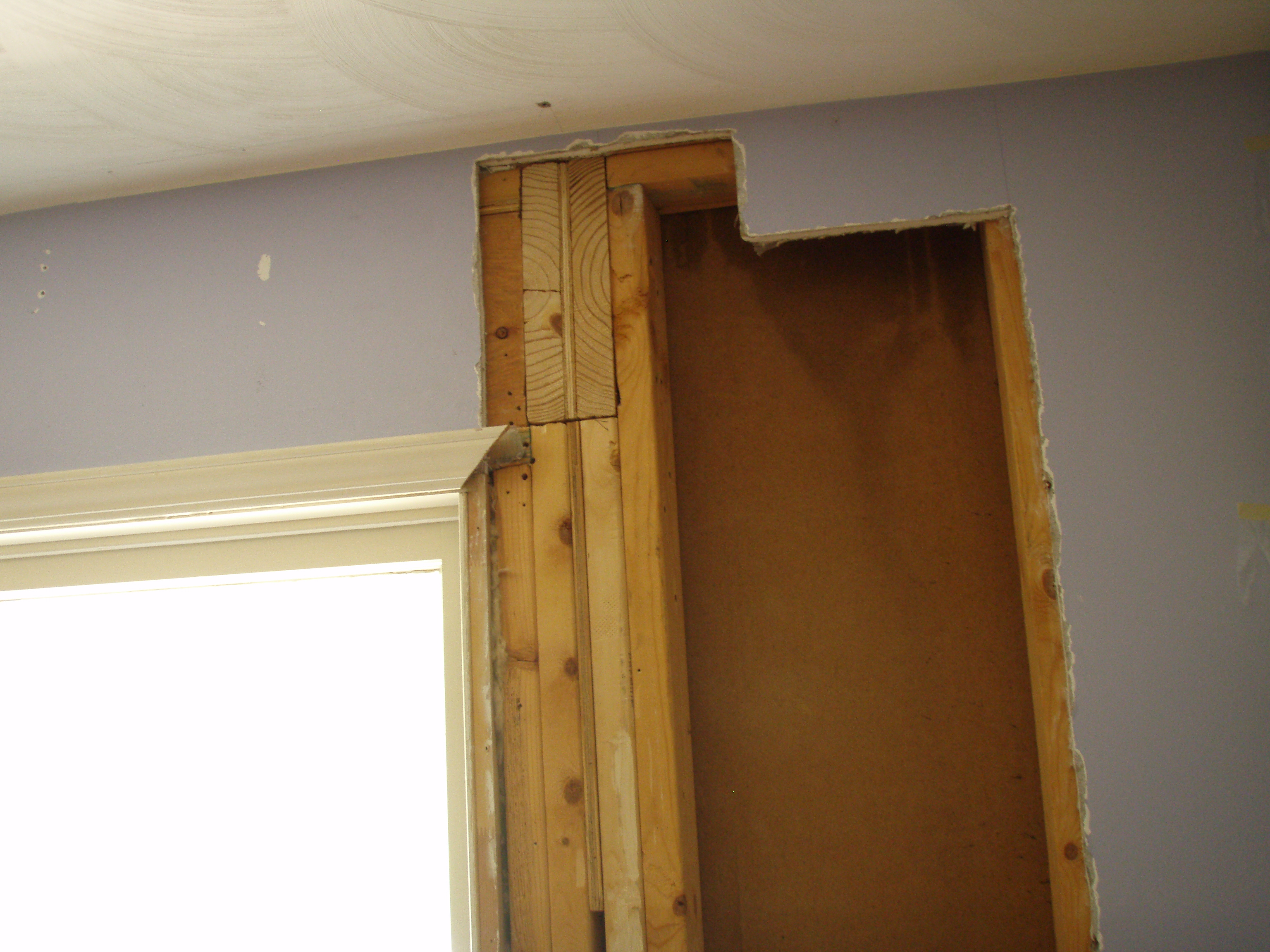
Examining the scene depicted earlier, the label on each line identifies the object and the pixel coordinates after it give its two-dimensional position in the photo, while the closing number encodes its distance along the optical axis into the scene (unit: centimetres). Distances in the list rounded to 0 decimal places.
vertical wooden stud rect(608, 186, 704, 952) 127
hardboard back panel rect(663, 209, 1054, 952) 143
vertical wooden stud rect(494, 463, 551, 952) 127
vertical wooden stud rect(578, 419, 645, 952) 126
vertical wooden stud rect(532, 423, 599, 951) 126
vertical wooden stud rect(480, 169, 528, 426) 142
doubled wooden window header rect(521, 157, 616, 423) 140
